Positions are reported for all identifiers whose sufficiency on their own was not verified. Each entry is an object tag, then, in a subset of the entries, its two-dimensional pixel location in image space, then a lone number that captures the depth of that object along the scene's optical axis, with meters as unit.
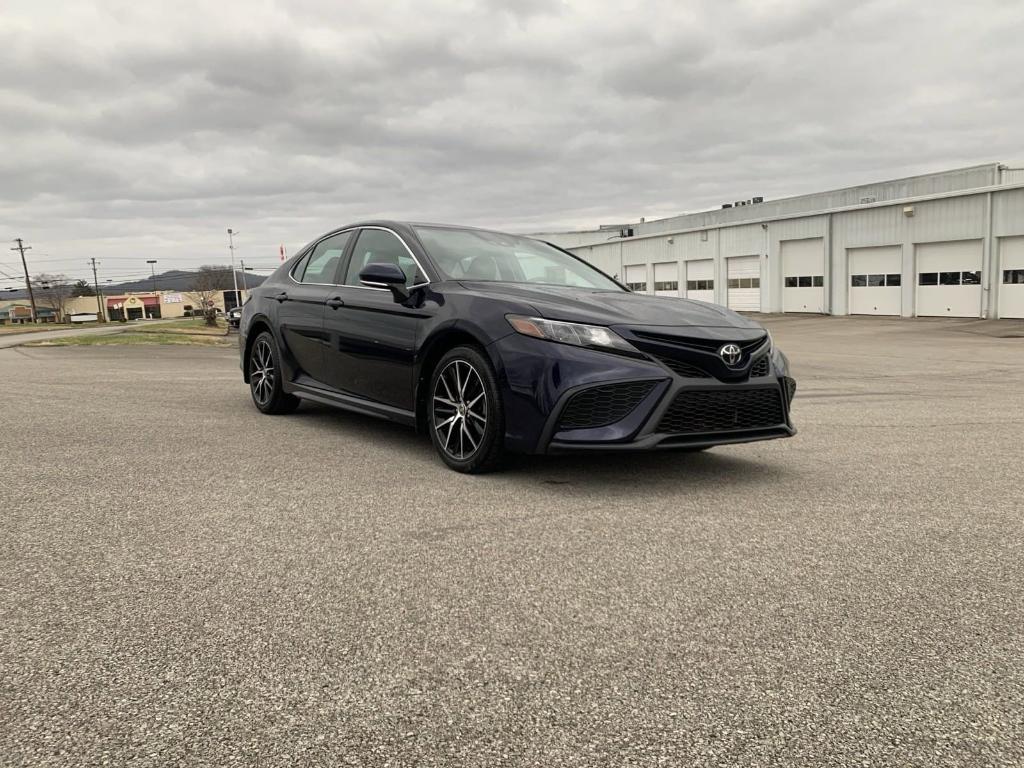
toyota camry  4.14
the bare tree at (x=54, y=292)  105.06
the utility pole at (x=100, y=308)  103.07
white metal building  28.69
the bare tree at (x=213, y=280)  107.38
